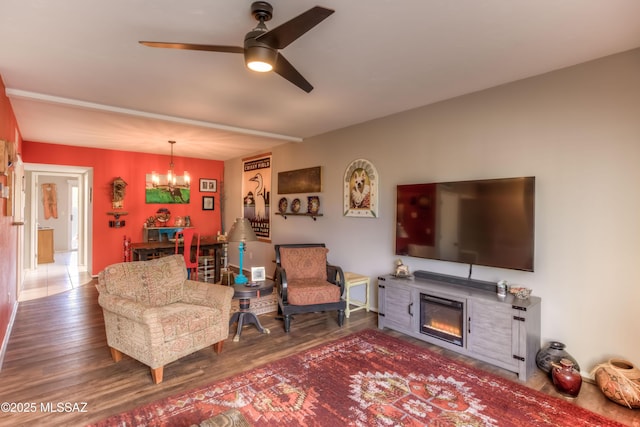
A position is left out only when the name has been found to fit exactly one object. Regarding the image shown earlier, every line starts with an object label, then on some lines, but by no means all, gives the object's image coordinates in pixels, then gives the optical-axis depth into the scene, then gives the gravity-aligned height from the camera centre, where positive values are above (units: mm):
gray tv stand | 2760 -1010
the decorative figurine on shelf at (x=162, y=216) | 7078 -109
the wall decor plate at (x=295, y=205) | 5715 +111
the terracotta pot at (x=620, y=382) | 2295 -1236
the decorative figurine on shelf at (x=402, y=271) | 3844 -706
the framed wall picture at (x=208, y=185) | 7766 +636
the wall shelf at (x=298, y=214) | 5309 -45
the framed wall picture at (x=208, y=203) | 7809 +203
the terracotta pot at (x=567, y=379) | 2455 -1275
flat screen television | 2924 -93
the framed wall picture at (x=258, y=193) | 6496 +393
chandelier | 7111 +632
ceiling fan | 1710 +979
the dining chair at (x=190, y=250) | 5172 -639
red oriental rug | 2160 -1387
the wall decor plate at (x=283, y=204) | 5977 +133
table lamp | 3761 -264
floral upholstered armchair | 2596 -900
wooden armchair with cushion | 3746 -893
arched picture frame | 4469 +325
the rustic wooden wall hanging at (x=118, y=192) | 6508 +381
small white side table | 4289 -986
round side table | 3525 -985
